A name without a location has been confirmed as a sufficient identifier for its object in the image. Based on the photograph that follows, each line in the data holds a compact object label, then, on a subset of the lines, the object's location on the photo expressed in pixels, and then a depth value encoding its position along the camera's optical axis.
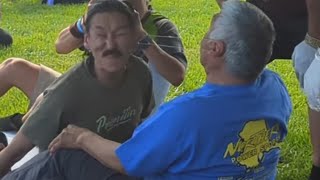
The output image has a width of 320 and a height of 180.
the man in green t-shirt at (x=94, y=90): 2.57
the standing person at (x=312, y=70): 3.08
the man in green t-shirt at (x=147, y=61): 3.04
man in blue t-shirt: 2.14
